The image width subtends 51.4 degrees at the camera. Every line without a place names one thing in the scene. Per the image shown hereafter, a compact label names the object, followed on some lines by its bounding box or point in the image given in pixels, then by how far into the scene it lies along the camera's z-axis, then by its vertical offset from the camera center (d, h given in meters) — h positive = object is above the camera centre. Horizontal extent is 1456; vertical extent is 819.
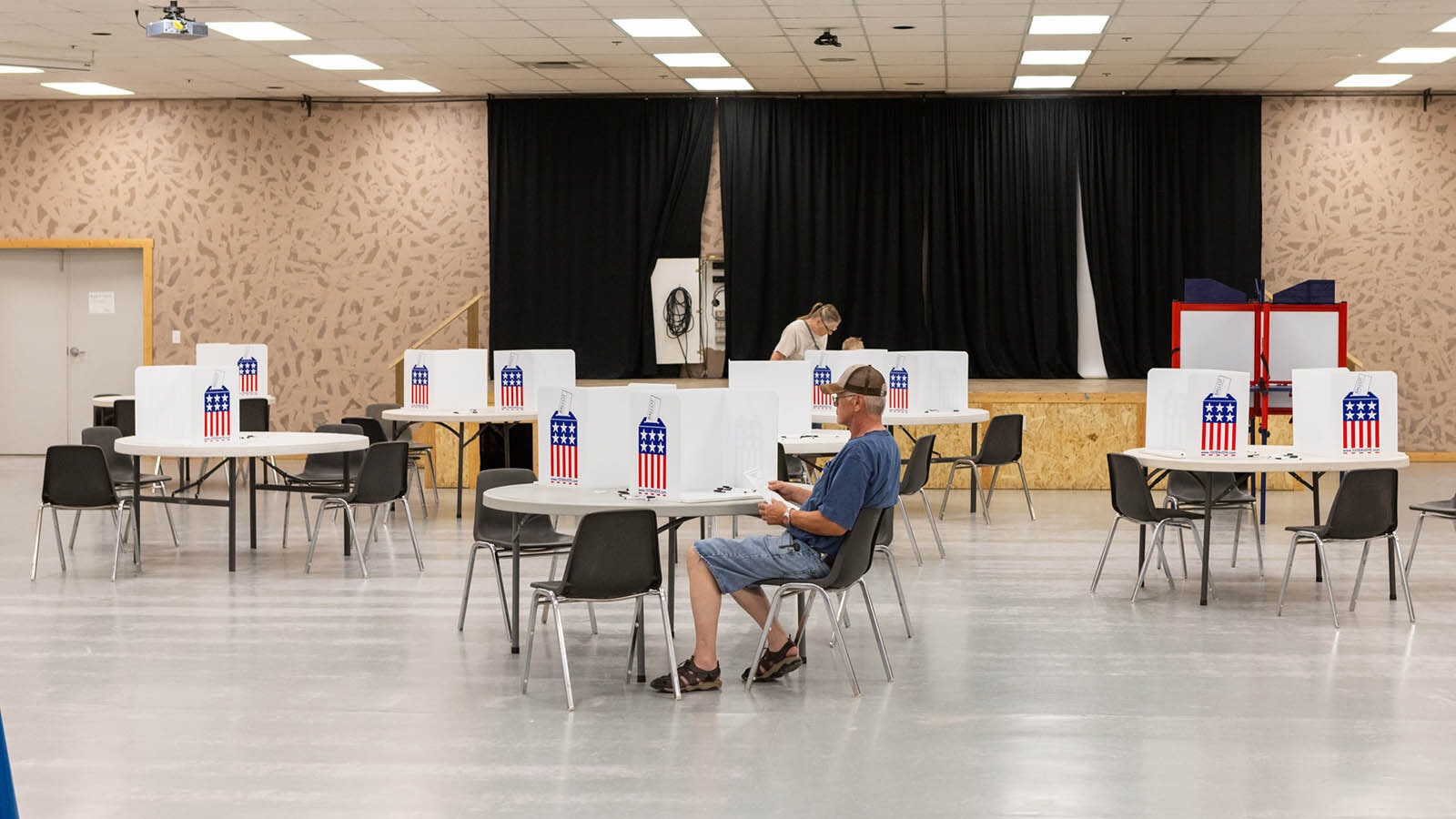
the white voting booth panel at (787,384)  8.70 -0.07
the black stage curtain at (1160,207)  14.98 +1.65
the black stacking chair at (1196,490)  8.44 -0.67
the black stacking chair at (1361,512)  6.86 -0.64
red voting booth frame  10.72 +0.19
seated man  5.38 -0.56
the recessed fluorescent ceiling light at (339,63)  12.91 +2.67
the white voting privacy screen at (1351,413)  7.59 -0.20
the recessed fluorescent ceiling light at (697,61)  12.98 +2.70
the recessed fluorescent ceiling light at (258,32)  11.45 +2.60
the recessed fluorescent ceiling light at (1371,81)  13.91 +2.73
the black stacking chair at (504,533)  6.42 -0.71
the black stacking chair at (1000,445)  10.38 -0.50
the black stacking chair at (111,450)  9.61 -0.52
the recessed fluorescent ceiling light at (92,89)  14.46 +2.71
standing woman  11.42 +0.28
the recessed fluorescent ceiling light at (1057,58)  12.79 +2.69
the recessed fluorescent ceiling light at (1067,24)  11.18 +2.62
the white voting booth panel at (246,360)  12.17 +0.08
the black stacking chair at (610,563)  5.22 -0.67
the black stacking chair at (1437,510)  7.68 -0.70
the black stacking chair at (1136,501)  7.35 -0.63
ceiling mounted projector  9.09 +2.07
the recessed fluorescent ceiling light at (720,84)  14.30 +2.76
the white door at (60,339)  15.59 +0.32
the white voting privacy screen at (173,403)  8.35 -0.19
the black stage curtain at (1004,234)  15.30 +1.40
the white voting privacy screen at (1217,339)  10.81 +0.23
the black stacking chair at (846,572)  5.40 -0.72
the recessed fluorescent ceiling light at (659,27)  11.37 +2.63
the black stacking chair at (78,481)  8.07 -0.60
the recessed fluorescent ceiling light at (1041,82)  14.20 +2.77
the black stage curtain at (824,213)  15.35 +1.62
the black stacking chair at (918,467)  8.45 -0.54
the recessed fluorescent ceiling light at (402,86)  14.34 +2.72
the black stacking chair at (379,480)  8.13 -0.60
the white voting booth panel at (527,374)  10.85 -0.02
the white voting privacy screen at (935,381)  10.62 -0.07
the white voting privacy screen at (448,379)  10.98 -0.07
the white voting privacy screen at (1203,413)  7.67 -0.21
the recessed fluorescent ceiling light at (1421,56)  12.52 +2.67
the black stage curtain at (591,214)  15.36 +1.60
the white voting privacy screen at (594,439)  6.24 -0.28
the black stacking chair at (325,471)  9.56 -0.66
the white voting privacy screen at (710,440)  5.98 -0.27
